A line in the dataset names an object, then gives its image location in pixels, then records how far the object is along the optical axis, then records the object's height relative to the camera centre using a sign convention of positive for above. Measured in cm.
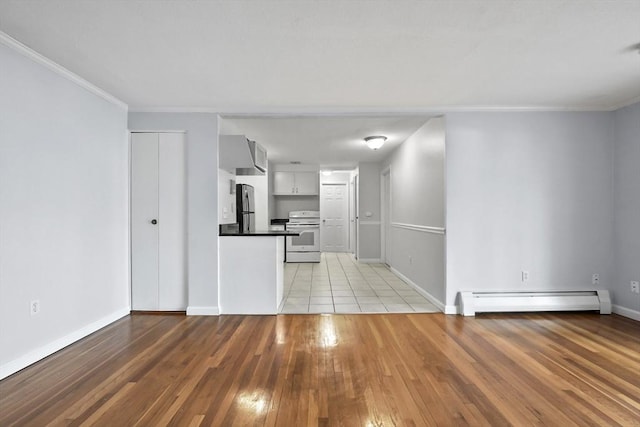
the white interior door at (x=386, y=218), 725 -9
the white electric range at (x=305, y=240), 789 -60
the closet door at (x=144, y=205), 380 +10
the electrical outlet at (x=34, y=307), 249 -68
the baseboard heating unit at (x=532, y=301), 372 -96
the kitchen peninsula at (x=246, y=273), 379 -65
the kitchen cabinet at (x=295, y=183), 823 +75
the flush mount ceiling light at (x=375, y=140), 525 +113
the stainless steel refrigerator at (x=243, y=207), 479 +10
